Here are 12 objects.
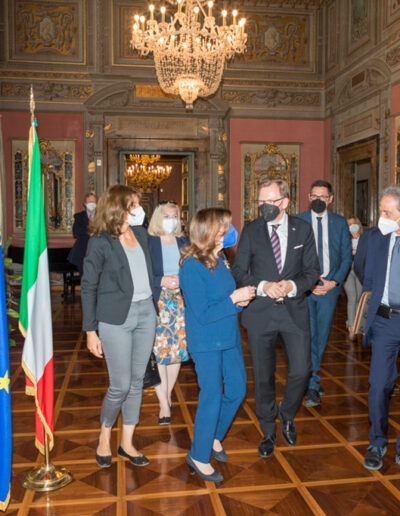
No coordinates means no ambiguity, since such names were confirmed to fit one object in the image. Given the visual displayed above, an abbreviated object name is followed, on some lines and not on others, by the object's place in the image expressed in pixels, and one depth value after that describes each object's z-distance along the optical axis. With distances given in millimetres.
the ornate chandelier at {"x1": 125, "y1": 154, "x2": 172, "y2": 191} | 15883
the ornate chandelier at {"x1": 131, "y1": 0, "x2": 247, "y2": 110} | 7418
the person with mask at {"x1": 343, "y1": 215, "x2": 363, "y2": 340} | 6633
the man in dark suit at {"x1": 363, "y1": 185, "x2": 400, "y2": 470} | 3189
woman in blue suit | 2814
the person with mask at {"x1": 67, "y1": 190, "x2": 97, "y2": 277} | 7500
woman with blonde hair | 3867
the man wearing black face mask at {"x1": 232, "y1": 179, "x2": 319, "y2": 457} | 3324
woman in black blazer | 3025
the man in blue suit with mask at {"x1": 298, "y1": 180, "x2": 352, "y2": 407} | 4258
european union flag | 2682
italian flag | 2979
